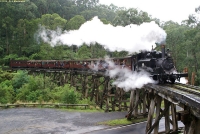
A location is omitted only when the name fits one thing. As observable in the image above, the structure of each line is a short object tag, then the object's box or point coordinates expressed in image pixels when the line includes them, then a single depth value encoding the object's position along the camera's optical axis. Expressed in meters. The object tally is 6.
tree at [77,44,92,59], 39.32
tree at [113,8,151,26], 33.66
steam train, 11.52
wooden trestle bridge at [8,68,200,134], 7.32
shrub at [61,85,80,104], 21.02
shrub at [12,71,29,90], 26.88
